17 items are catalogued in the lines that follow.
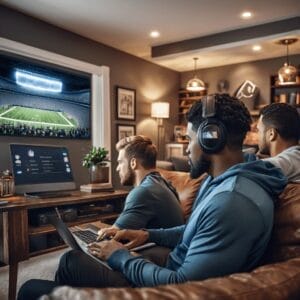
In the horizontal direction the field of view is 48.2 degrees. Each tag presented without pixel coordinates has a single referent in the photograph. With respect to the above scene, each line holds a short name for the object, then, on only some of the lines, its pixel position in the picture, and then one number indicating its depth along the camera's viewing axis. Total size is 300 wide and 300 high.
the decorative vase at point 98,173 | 3.56
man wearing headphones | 0.89
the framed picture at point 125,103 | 5.30
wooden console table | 2.47
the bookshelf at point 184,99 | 6.54
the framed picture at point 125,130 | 5.31
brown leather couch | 0.57
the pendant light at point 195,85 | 5.82
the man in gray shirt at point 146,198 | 1.71
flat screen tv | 3.77
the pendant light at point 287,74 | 4.93
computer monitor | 3.03
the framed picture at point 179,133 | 6.39
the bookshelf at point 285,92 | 5.50
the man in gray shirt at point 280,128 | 1.89
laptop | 1.42
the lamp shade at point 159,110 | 5.83
